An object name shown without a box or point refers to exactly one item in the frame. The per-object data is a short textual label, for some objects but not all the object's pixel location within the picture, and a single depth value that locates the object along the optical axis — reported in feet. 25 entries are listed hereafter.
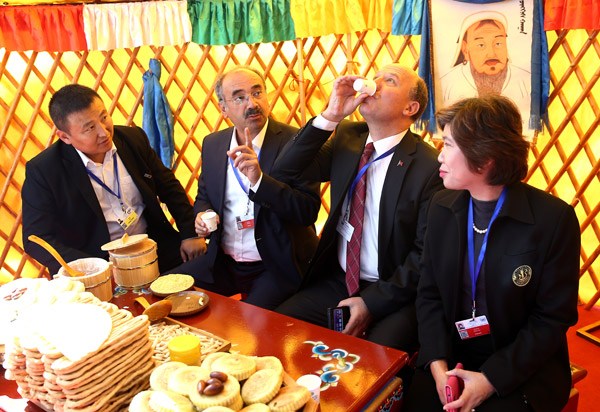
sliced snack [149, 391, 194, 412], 3.10
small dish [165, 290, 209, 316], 5.01
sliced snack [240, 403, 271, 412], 3.14
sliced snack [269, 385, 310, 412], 3.20
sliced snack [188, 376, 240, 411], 3.13
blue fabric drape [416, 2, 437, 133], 9.30
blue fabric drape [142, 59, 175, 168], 10.27
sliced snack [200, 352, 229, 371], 3.55
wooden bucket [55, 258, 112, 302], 5.14
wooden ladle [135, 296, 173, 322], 4.67
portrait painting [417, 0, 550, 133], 8.55
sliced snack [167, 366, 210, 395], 3.27
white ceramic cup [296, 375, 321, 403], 3.70
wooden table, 3.89
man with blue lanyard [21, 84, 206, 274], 7.22
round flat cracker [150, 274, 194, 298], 5.34
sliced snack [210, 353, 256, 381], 3.40
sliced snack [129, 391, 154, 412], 3.17
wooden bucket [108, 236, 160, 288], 5.55
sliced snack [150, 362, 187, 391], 3.36
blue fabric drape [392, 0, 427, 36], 9.25
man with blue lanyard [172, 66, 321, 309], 7.19
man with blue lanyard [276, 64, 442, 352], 6.01
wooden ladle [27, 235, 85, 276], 5.14
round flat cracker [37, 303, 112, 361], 3.43
